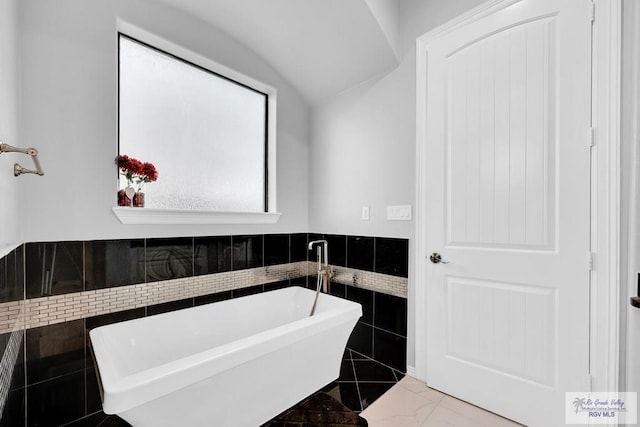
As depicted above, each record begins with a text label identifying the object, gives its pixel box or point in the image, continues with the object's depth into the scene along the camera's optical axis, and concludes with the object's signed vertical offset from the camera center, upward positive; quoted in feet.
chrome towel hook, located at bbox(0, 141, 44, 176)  2.98 +0.63
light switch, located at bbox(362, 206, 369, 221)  7.77 -0.03
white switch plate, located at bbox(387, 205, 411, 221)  6.96 -0.03
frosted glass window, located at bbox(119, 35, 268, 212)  6.31 +1.97
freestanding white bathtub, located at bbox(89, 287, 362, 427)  3.59 -2.42
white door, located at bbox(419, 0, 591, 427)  4.84 +0.09
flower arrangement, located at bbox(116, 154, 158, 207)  5.72 +0.72
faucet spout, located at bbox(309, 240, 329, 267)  8.12 -1.22
